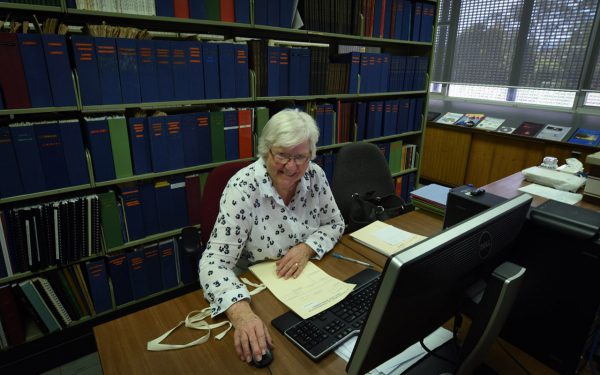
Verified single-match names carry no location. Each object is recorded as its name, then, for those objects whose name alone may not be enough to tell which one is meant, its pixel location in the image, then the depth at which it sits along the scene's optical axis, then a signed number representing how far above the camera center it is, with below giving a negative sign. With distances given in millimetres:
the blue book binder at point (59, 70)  1654 -17
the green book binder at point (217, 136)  2201 -398
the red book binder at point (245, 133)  2305 -397
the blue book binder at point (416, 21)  3139 +433
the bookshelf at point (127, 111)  1750 -243
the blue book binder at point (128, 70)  1818 -13
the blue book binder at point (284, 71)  2377 -7
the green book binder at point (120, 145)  1893 -401
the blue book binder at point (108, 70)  1763 -15
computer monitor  564 -350
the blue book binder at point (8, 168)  1630 -457
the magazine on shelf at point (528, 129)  3691 -546
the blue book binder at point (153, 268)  2158 -1169
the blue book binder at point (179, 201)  2166 -780
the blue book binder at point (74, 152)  1777 -410
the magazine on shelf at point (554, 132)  3516 -549
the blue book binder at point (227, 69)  2137 -1
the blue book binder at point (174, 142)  2051 -411
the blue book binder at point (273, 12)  2236 +345
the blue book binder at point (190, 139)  2104 -405
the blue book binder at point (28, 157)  1660 -412
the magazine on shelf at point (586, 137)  3297 -556
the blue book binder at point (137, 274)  2109 -1176
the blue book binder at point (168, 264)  2211 -1174
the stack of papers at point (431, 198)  1751 -597
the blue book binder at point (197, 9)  1976 +317
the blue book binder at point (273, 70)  2322 -2
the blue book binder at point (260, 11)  2188 +341
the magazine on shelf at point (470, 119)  4180 -524
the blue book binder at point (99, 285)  1993 -1175
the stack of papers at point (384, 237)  1450 -671
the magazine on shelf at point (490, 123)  3992 -540
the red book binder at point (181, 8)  1929 +310
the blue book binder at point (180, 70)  1978 -9
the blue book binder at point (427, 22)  3214 +439
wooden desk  887 -706
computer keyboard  942 -684
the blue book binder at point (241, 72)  2196 -16
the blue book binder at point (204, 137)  2154 -398
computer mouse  889 -693
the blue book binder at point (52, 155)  1727 -415
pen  1349 -692
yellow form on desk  1092 -684
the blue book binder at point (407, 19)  3059 +434
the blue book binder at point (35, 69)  1611 -14
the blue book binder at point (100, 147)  1838 -400
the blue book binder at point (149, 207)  2068 -782
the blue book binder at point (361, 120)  2982 -394
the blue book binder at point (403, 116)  3334 -394
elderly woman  1260 -537
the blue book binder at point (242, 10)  2113 +334
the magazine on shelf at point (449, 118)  4371 -535
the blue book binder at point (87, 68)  1709 -7
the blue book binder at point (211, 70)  2084 -7
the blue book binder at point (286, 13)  2291 +354
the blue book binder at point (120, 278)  2055 -1170
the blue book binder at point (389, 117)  3199 -397
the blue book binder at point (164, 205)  2114 -788
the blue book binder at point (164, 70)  1929 -11
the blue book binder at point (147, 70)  1874 -11
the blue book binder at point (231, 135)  2250 -399
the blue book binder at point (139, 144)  1953 -403
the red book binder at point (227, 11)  2071 +325
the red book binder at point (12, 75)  1569 -41
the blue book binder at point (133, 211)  2018 -782
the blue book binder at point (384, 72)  3033 -3
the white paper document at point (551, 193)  1885 -622
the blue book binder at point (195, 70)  2029 -8
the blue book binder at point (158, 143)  1995 -408
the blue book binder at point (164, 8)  1874 +303
